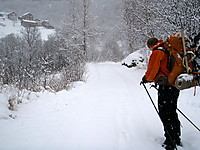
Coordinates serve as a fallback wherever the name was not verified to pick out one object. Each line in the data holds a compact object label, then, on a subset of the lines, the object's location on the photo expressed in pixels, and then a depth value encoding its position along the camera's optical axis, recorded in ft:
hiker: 7.75
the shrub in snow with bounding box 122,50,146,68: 45.93
